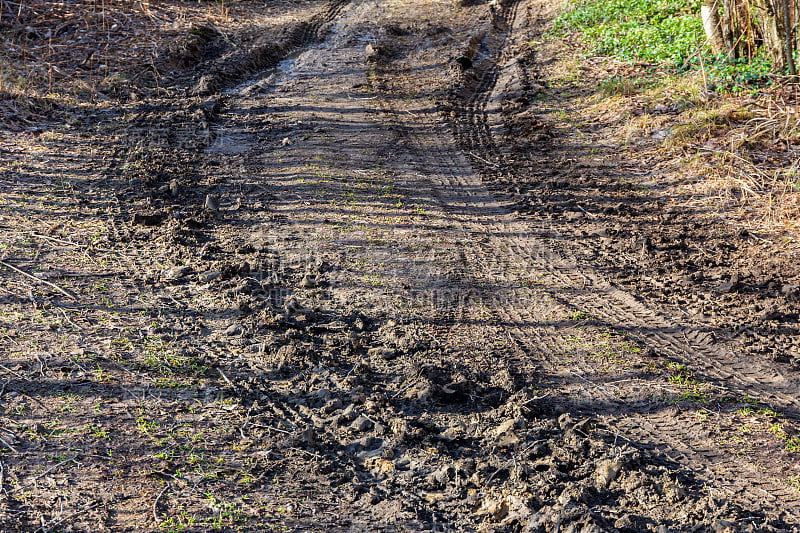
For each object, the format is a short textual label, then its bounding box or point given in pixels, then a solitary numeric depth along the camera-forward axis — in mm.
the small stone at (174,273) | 9602
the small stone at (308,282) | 9508
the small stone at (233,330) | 8383
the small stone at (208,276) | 9516
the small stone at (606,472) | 6098
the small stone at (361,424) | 6766
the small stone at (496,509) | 5730
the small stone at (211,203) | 11781
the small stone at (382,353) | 7992
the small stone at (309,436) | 6567
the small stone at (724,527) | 5527
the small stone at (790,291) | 9266
